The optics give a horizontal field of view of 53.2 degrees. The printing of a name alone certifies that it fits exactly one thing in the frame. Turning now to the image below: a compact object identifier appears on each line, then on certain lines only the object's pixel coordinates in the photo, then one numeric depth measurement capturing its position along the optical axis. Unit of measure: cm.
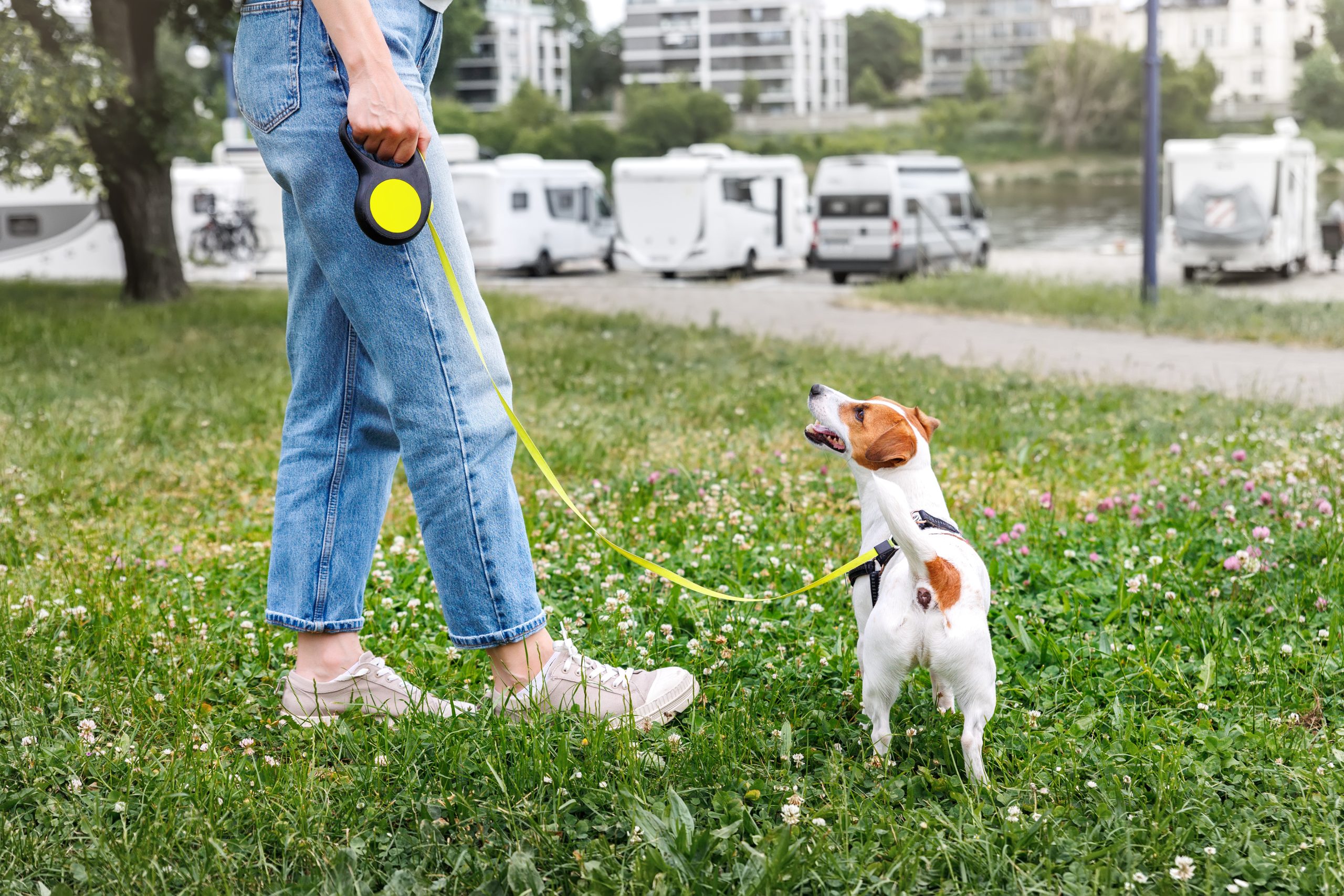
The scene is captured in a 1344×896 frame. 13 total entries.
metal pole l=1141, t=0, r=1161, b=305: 1258
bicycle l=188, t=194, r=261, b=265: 2362
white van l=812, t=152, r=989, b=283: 2073
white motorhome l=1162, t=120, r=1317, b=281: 1897
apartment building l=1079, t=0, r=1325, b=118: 11612
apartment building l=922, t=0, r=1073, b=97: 15288
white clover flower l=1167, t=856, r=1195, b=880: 198
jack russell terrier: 222
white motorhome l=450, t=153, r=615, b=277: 2339
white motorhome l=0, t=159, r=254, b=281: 2347
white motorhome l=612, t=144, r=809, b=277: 2291
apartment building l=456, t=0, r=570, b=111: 13612
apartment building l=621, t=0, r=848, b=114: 14350
